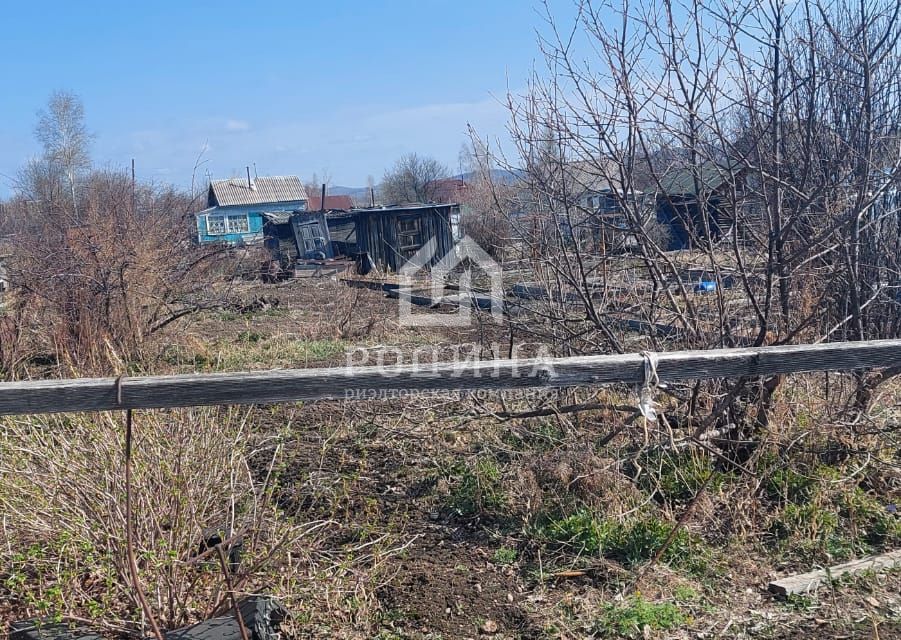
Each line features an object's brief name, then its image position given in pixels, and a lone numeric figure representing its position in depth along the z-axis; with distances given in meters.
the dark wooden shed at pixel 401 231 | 26.80
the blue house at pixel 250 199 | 57.00
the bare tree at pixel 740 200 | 4.32
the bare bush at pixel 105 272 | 7.92
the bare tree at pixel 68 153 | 40.28
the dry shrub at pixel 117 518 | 2.84
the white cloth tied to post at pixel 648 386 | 3.11
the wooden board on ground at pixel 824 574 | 3.22
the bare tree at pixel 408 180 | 59.72
